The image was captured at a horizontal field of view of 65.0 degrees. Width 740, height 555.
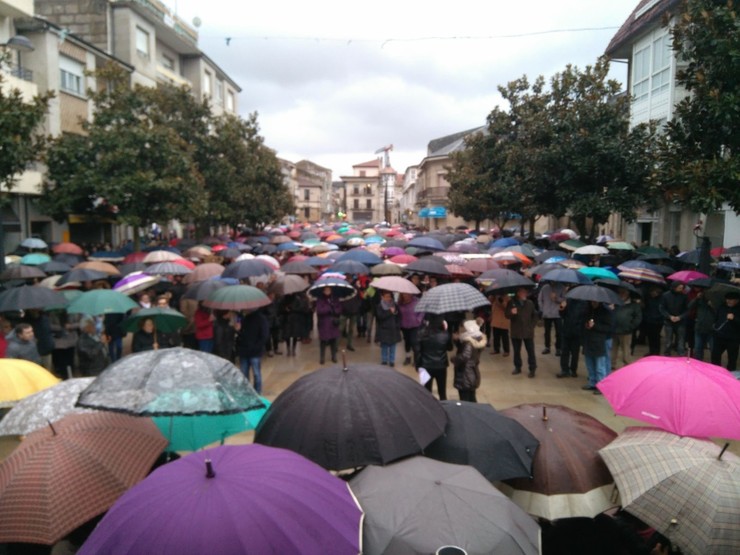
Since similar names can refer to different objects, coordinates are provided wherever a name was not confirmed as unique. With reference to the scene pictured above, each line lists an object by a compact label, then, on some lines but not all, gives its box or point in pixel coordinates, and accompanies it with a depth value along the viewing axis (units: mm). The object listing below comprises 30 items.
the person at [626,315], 9273
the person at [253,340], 8609
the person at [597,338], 8555
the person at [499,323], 10593
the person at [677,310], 9961
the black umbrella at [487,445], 4133
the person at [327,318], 10242
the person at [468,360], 6859
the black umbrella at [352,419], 3975
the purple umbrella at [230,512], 2473
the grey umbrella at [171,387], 4078
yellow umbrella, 4785
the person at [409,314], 9938
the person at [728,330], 8703
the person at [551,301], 10273
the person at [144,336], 8133
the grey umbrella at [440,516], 2994
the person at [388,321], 9766
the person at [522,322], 9562
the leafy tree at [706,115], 9828
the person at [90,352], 8188
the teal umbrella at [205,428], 4953
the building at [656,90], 18609
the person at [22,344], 7141
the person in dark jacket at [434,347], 7367
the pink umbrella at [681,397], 4117
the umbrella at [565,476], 4145
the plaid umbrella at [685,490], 3436
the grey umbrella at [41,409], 4223
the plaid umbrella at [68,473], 3277
